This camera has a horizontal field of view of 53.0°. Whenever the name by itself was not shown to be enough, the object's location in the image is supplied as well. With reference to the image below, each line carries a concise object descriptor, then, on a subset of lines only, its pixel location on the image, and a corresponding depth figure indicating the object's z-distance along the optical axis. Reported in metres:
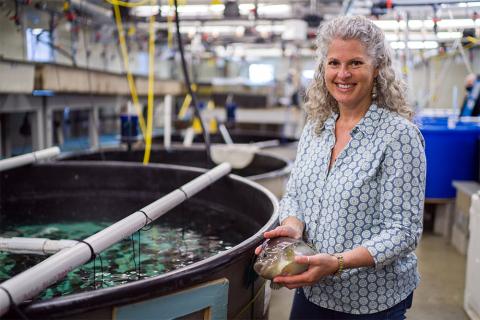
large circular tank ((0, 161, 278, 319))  1.16
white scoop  4.70
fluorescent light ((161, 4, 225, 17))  5.89
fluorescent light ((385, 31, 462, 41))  3.73
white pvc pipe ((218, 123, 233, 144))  6.27
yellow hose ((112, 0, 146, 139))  2.86
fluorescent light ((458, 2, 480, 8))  2.72
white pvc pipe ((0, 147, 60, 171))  2.64
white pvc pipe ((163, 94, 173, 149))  3.94
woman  1.06
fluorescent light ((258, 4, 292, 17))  6.59
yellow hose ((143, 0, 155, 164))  2.82
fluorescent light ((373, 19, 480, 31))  3.46
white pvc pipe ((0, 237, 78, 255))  1.84
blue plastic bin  3.93
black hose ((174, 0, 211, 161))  2.42
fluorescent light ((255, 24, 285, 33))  8.67
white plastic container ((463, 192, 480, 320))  2.28
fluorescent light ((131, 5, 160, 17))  5.49
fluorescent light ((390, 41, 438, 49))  4.52
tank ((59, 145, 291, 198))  4.59
